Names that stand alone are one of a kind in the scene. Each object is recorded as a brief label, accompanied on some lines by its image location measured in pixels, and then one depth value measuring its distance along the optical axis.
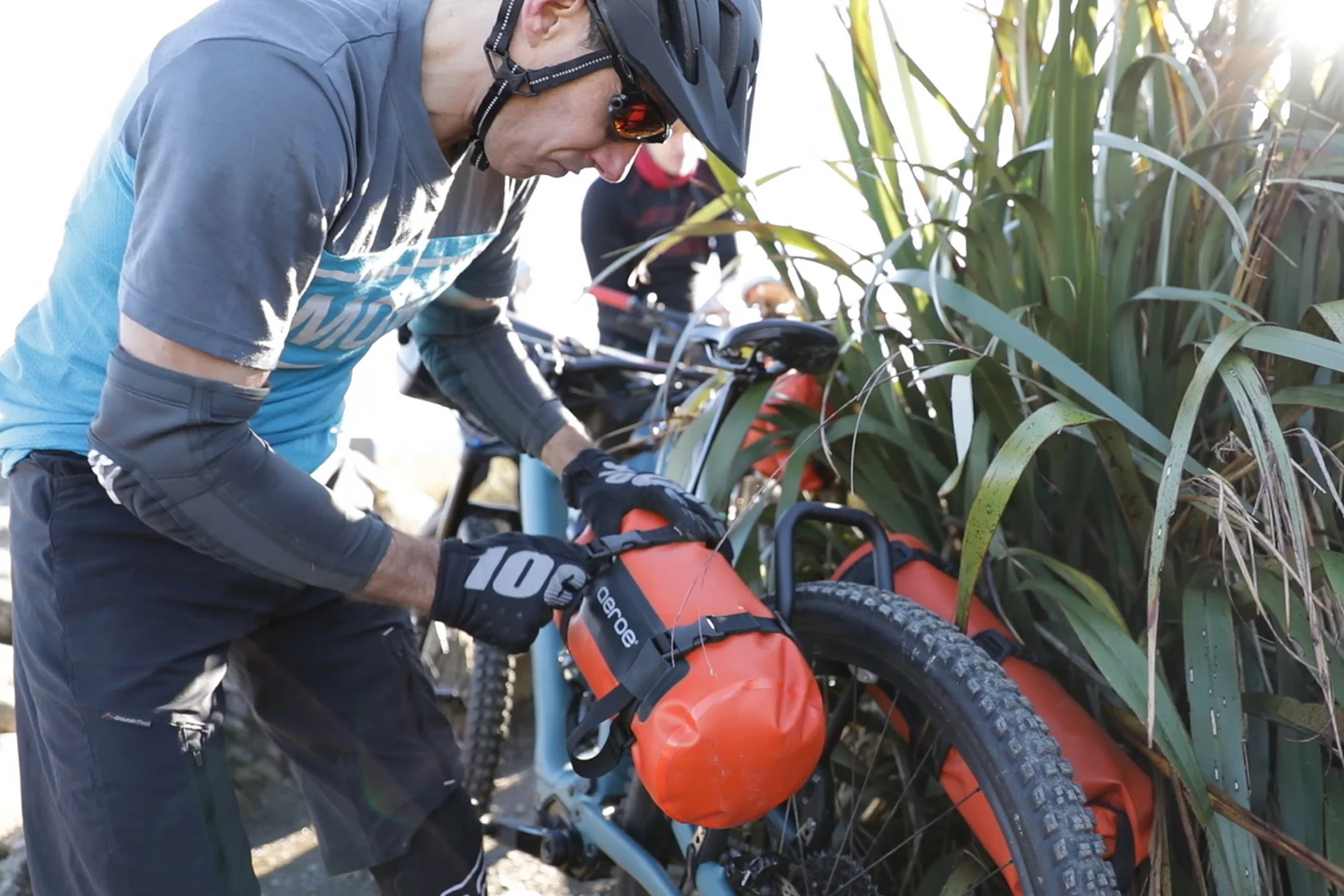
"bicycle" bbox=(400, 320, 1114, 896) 1.30
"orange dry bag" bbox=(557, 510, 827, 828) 1.37
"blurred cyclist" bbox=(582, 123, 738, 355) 4.08
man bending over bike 1.24
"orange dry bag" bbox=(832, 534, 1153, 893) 1.40
